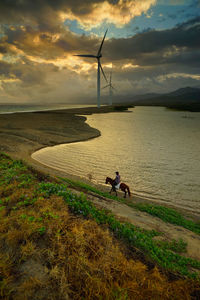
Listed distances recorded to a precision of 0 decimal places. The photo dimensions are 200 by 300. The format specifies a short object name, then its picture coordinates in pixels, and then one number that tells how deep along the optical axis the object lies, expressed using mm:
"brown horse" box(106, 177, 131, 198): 14062
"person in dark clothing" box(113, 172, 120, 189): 14199
